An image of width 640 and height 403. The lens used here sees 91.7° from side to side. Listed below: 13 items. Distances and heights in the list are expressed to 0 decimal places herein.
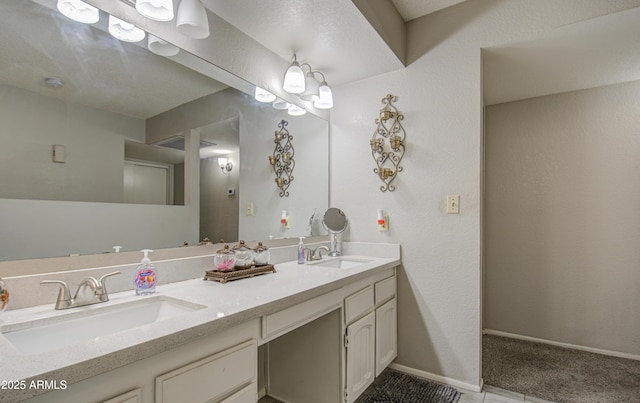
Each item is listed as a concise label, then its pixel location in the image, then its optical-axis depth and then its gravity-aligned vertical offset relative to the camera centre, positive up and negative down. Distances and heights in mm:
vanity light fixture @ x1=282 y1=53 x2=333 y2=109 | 1845 +771
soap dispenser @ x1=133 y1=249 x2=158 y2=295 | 1156 -266
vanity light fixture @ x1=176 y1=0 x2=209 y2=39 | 1277 +787
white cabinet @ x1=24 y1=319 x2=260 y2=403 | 676 -433
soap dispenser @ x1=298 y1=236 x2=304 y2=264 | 2022 -298
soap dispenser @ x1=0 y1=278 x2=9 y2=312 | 879 -252
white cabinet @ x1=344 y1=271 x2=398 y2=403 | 1579 -719
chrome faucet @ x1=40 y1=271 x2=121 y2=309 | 983 -281
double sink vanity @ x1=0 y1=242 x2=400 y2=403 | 669 -380
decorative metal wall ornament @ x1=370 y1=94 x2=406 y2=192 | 2178 +458
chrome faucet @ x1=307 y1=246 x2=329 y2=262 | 2076 -317
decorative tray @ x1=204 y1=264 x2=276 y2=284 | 1413 -315
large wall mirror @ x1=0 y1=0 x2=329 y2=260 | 1012 +269
